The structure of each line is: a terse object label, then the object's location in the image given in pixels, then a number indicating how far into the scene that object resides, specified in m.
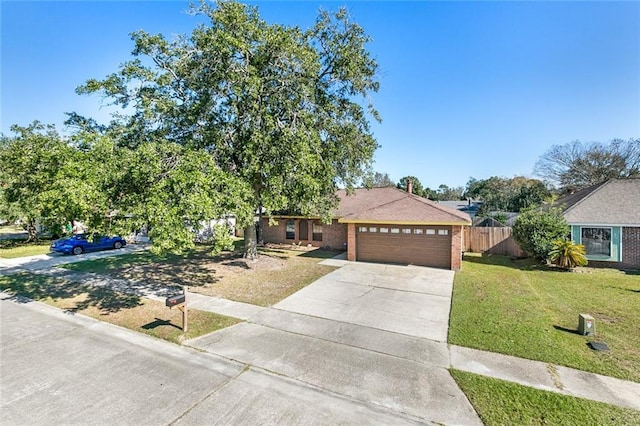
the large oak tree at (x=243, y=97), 10.71
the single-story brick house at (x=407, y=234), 14.09
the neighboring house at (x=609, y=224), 13.64
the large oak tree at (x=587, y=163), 32.50
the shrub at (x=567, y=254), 13.16
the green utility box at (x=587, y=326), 6.93
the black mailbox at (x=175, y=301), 6.79
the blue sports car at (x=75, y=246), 18.00
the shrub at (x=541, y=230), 13.88
